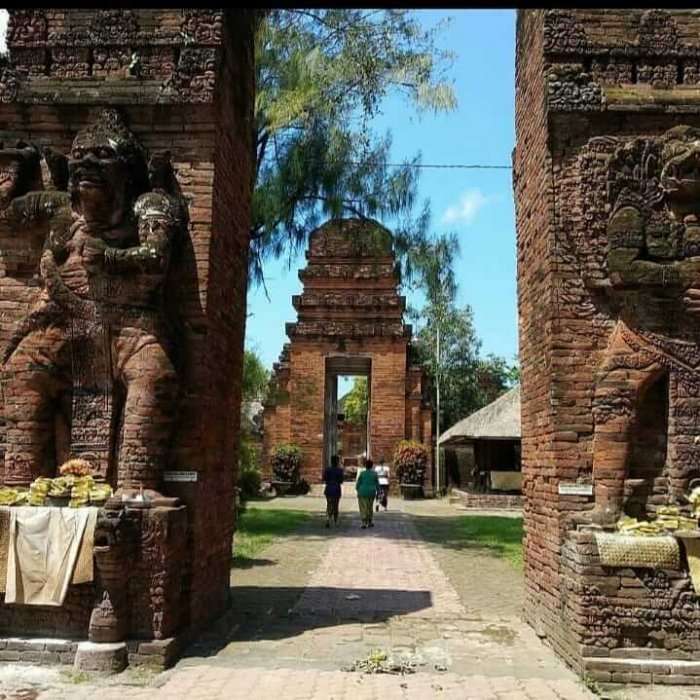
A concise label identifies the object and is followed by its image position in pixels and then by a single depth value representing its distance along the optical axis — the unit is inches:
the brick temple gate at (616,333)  227.5
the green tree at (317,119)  539.5
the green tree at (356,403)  1876.2
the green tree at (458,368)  1435.8
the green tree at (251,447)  810.8
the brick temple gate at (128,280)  251.0
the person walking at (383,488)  804.6
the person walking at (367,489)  614.2
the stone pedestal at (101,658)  228.5
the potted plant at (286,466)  948.6
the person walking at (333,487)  636.1
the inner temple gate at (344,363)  995.3
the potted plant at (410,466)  936.9
